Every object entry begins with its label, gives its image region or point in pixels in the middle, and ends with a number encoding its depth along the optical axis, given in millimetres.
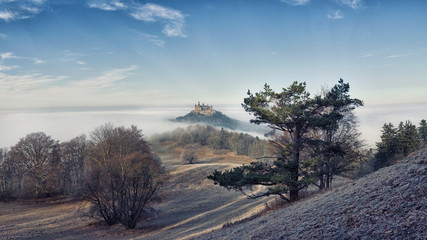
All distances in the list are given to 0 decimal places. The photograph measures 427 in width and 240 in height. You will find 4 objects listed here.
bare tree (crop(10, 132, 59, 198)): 36719
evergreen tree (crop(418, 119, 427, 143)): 32631
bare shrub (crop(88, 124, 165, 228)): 22592
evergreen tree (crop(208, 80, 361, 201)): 13614
